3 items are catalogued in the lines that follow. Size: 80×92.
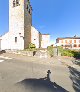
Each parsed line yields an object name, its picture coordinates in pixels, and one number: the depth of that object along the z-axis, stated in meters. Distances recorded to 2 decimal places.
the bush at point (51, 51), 9.82
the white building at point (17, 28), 11.65
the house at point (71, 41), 30.88
